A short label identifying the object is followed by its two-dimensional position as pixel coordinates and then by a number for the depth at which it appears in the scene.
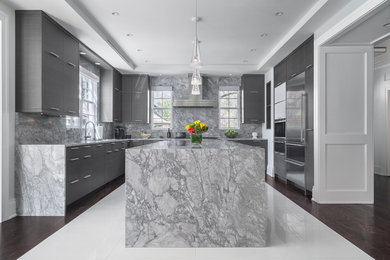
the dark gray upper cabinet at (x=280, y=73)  5.48
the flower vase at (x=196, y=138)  3.22
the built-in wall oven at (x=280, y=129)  5.43
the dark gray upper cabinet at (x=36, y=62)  3.30
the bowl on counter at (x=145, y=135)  7.00
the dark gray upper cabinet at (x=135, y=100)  6.92
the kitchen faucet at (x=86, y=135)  5.12
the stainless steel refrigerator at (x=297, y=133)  4.34
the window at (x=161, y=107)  7.28
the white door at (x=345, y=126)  3.83
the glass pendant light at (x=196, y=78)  3.27
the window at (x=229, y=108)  7.30
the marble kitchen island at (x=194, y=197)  2.38
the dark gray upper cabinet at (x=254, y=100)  6.96
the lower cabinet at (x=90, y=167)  3.45
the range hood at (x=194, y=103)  6.66
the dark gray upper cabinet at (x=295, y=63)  4.55
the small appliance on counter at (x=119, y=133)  6.77
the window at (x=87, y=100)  5.03
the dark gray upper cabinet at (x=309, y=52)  4.18
